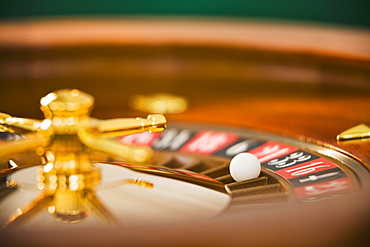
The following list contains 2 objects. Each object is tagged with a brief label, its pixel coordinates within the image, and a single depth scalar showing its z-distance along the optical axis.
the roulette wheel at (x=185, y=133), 0.50
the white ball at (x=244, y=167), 0.61
